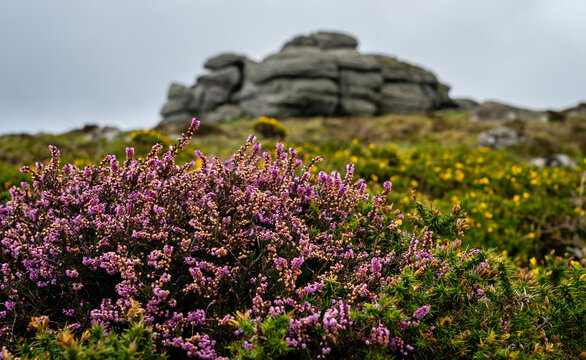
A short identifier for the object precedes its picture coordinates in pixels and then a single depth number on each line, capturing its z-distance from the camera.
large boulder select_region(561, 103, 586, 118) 33.34
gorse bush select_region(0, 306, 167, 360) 1.38
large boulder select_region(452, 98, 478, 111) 51.15
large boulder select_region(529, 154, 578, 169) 11.38
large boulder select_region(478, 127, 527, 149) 19.78
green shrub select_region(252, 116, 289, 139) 17.43
